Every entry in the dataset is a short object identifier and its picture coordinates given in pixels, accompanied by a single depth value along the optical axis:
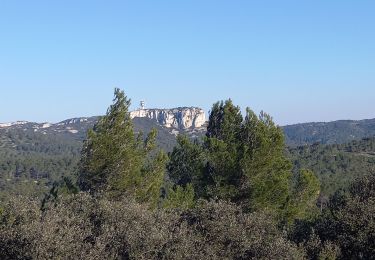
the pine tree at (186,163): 40.00
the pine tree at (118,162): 35.38
